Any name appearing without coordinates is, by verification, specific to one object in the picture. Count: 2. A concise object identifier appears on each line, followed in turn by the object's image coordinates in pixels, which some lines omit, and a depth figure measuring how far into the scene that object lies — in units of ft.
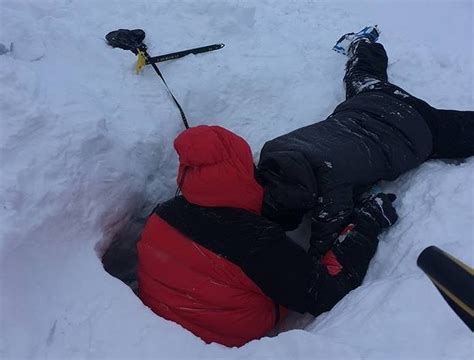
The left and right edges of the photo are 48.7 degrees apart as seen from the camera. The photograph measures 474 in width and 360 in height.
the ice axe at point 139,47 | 11.38
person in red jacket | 7.96
